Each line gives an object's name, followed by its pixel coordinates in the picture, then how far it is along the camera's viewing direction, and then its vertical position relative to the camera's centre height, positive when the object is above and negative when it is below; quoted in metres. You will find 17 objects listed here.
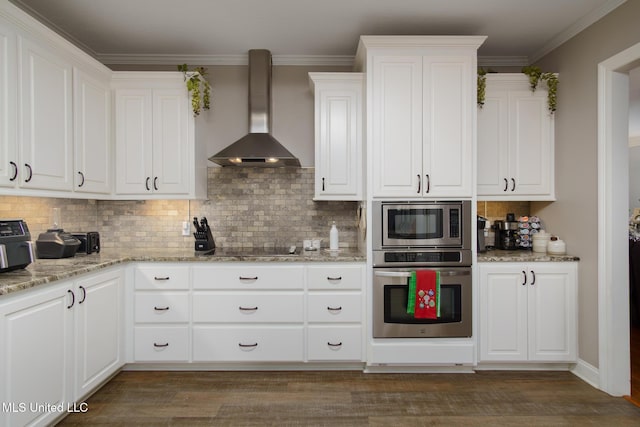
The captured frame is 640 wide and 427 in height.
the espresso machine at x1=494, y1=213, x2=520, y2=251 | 3.46 -0.18
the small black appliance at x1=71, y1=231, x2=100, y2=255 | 3.13 -0.22
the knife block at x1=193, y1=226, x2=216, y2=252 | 3.37 -0.23
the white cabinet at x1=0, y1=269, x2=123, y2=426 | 1.89 -0.73
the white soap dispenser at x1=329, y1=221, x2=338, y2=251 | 3.44 -0.22
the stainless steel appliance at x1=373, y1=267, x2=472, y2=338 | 2.99 -0.72
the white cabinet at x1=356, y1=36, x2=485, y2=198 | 3.00 +0.67
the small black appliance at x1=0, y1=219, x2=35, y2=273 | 2.12 -0.17
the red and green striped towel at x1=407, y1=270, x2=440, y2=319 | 2.94 -0.61
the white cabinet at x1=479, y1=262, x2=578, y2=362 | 3.03 -0.75
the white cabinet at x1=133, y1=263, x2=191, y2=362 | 3.04 -0.75
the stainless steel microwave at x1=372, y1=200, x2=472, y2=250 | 3.01 -0.10
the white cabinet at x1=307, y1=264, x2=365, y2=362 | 3.04 -0.77
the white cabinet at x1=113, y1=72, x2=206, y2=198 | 3.35 +0.66
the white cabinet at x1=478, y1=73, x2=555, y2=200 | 3.31 +0.61
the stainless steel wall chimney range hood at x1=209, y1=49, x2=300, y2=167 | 3.39 +0.91
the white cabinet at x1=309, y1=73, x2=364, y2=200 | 3.32 +0.64
